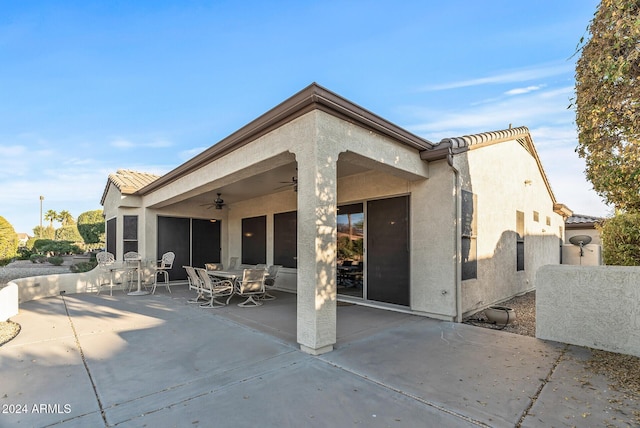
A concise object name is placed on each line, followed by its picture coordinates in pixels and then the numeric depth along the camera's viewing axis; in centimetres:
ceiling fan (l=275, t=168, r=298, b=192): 766
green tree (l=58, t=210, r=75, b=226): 4875
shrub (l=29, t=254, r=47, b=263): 2079
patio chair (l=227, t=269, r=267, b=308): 709
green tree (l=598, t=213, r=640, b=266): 513
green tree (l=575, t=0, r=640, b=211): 300
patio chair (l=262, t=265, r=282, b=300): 823
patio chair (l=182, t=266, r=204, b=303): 743
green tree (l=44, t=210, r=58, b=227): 4831
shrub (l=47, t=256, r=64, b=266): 1944
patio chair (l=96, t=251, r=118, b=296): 948
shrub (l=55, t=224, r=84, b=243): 3975
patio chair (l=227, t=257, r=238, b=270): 1113
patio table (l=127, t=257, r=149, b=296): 897
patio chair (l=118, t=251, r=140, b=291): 965
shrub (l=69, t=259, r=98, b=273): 1235
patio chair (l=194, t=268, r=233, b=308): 701
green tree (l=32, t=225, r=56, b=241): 3978
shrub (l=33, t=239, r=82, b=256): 2317
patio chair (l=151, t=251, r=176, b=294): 944
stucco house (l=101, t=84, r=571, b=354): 417
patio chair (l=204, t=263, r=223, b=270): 982
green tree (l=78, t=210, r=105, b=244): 2697
